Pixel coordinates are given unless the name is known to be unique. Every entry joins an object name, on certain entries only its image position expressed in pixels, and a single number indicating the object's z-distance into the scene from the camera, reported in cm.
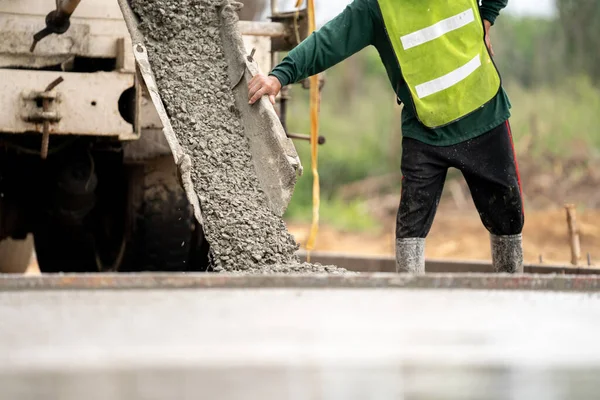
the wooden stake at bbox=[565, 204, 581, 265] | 909
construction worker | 728
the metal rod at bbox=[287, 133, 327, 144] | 932
